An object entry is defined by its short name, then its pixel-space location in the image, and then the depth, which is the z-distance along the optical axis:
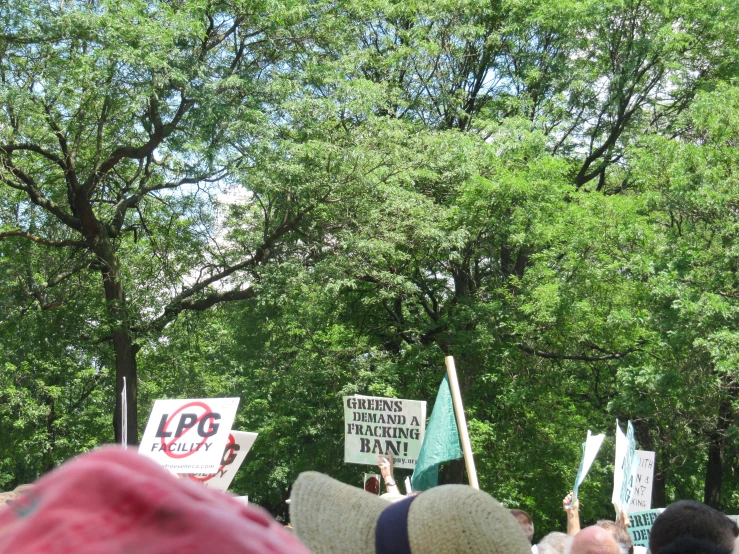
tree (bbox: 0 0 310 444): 14.54
